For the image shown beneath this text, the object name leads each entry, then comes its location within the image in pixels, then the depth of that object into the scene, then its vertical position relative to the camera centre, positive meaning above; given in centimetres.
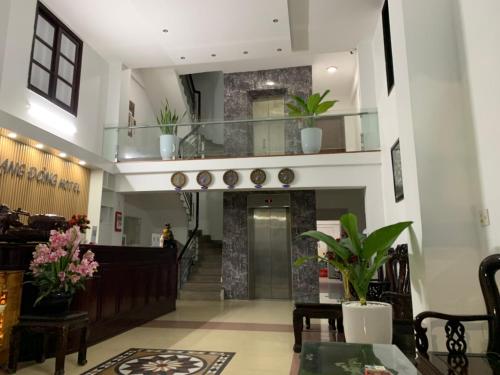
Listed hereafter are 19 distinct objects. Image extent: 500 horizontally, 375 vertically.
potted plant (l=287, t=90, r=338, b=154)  769 +256
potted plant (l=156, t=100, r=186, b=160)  824 +254
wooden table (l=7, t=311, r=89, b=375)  329 -68
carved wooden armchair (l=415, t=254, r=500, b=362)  249 -44
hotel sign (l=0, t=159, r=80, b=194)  565 +136
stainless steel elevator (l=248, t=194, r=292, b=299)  950 +21
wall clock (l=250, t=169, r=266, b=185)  771 +163
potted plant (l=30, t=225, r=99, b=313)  354 -15
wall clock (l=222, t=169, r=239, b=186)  782 +162
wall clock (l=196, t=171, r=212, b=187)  791 +164
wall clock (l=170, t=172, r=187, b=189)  796 +163
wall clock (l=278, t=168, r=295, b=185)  761 +161
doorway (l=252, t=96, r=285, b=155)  796 +254
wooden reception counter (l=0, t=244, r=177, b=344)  374 -46
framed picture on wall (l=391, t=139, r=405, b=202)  591 +136
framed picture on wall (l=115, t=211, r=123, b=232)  840 +77
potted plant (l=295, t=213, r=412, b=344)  311 -15
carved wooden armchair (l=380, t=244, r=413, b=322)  424 -41
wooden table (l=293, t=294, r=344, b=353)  437 -70
